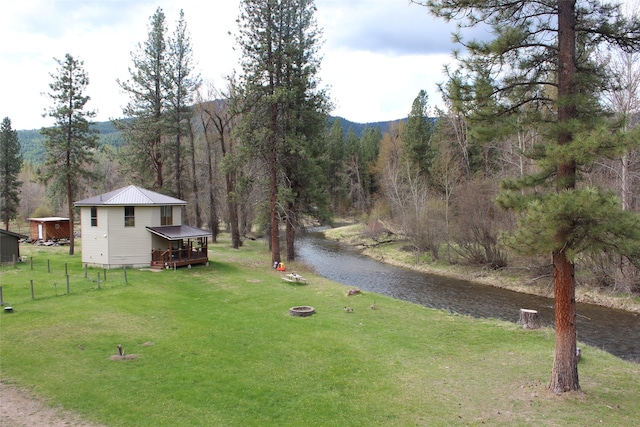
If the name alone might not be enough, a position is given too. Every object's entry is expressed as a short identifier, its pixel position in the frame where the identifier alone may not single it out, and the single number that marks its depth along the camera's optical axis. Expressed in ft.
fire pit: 51.90
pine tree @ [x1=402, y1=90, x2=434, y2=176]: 172.24
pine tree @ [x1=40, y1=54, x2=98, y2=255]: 93.81
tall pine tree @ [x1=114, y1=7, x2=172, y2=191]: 113.50
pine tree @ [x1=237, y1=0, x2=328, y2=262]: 83.82
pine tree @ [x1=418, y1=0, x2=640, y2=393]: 25.90
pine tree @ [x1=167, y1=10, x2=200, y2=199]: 116.26
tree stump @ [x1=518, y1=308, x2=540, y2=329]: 49.98
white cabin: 80.02
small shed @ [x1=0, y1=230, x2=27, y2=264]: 81.92
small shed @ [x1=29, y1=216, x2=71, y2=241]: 120.88
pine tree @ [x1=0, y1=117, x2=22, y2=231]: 147.13
